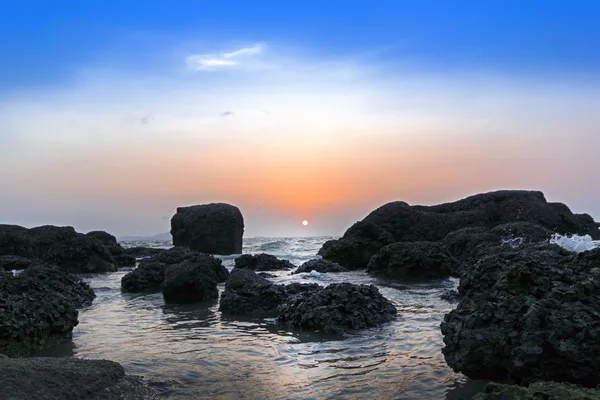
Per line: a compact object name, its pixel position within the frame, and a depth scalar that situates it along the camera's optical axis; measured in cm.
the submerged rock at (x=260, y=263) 1897
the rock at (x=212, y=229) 3272
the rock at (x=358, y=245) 2019
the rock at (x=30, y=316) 651
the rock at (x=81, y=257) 1841
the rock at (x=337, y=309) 769
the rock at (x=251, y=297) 945
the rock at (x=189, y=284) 1106
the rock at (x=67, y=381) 402
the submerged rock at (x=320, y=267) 1723
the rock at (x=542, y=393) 316
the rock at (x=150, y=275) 1300
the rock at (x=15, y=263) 1633
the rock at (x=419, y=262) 1485
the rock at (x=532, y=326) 446
